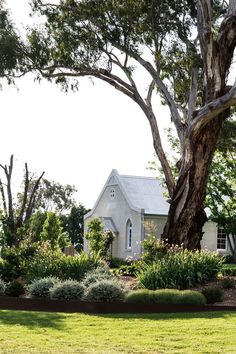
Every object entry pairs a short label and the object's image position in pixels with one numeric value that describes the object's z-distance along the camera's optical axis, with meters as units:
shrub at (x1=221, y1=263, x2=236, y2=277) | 22.38
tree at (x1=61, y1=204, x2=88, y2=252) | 62.38
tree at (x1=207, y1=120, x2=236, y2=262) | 38.06
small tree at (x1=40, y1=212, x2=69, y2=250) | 39.11
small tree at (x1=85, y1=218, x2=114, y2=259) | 36.79
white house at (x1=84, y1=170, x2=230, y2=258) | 44.28
